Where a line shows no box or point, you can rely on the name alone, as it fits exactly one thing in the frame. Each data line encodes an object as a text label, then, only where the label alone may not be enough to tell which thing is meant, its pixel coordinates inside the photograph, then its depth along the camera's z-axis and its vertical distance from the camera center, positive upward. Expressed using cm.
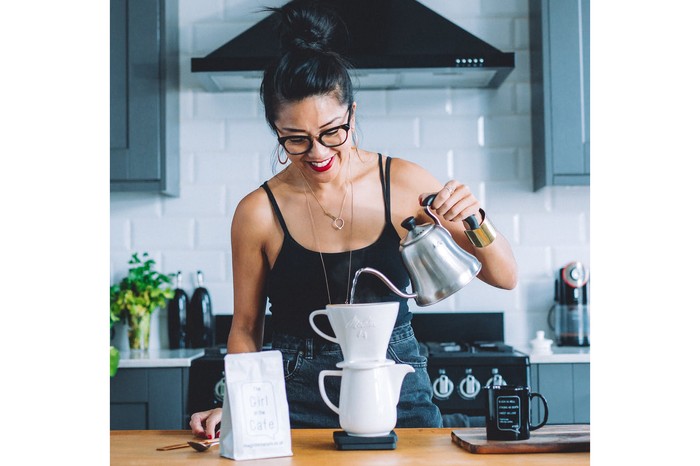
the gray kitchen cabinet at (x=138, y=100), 303 +60
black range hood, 283 +75
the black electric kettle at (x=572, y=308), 303 -24
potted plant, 309 -19
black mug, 123 -26
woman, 163 +5
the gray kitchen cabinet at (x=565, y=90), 300 +62
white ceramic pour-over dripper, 119 -12
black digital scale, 120 -30
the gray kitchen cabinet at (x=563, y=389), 273 -50
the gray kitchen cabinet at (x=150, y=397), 274 -51
